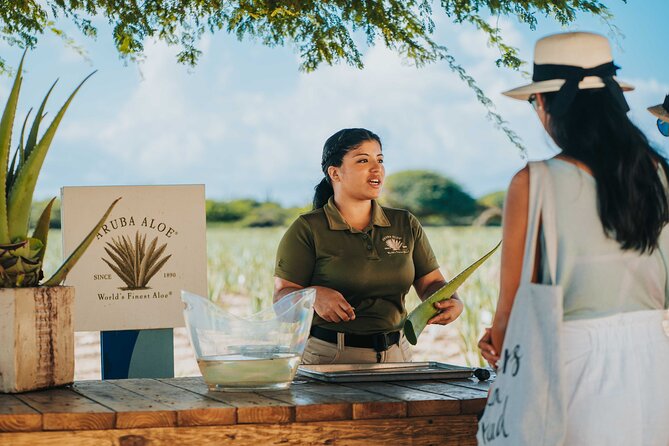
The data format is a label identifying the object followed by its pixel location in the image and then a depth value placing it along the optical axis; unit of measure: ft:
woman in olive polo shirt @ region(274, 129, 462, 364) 11.55
